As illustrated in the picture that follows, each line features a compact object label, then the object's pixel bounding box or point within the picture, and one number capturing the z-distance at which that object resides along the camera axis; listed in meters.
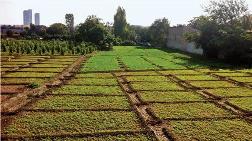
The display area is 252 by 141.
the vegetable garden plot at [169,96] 15.80
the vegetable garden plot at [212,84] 20.02
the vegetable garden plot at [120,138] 10.00
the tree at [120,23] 87.44
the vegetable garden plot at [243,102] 14.54
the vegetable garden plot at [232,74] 25.87
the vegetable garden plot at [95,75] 22.91
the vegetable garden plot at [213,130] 10.48
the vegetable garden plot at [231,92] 17.47
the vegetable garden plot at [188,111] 12.88
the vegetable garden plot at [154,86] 18.73
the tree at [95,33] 57.00
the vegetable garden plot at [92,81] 19.98
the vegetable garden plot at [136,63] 28.77
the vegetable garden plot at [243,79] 22.67
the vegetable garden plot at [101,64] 26.92
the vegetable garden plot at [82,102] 13.84
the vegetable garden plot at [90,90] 16.94
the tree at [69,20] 109.81
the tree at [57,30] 79.47
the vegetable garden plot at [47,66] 28.92
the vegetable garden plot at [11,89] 17.11
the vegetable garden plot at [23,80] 20.17
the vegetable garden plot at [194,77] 23.08
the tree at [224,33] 35.81
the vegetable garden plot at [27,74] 22.83
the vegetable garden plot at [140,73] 24.58
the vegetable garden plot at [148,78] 21.86
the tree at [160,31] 80.81
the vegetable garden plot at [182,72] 25.72
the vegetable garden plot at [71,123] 10.65
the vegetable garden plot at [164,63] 29.70
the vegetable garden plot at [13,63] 30.80
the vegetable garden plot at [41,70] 25.94
